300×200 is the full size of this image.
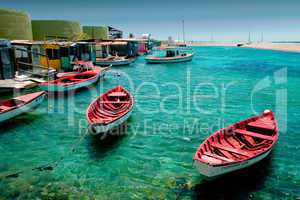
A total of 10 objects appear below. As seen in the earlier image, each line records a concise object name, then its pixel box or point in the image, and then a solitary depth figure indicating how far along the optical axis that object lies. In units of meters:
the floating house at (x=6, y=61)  24.02
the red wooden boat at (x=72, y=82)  23.30
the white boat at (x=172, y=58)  56.78
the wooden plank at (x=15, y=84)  22.95
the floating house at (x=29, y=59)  29.17
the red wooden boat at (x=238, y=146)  9.02
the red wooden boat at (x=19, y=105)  15.73
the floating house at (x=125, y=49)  62.72
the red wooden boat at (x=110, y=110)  12.74
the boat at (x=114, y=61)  47.05
